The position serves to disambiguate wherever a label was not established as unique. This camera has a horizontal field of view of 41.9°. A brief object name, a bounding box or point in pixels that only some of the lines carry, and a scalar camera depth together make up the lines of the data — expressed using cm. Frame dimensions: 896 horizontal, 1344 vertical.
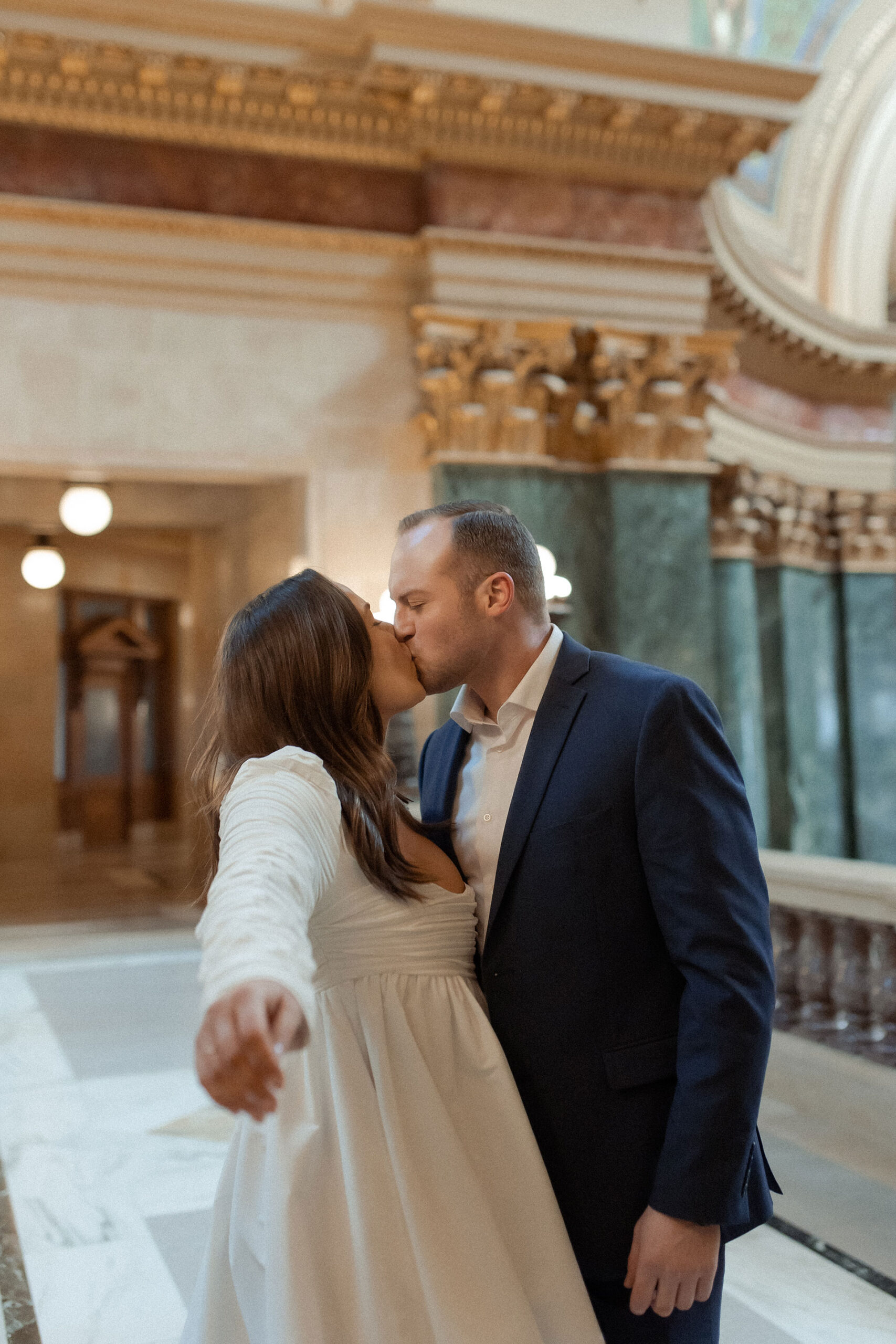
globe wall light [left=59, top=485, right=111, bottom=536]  940
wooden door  1662
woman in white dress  161
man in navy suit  169
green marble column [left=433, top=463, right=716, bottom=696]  825
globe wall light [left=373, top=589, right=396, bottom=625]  496
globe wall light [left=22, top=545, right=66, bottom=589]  1175
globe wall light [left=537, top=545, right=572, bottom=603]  583
